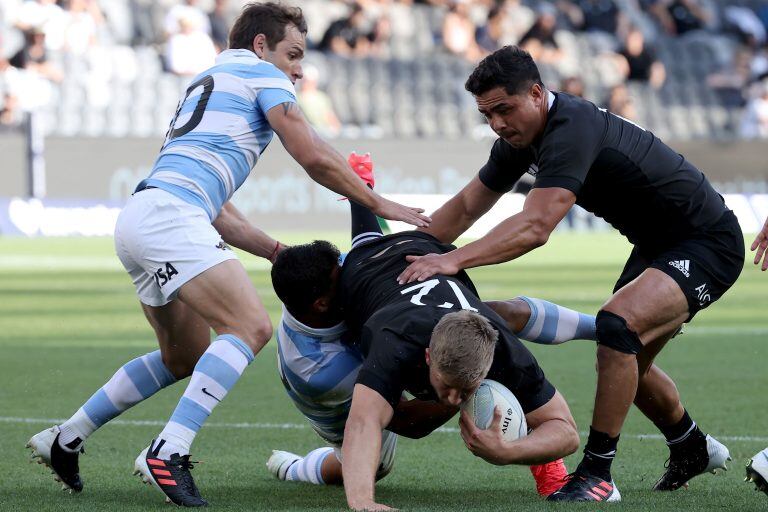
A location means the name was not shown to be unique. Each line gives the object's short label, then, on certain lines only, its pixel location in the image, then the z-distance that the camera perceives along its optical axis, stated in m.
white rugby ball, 10.83
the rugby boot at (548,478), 11.95
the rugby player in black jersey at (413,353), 10.40
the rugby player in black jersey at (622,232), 11.87
